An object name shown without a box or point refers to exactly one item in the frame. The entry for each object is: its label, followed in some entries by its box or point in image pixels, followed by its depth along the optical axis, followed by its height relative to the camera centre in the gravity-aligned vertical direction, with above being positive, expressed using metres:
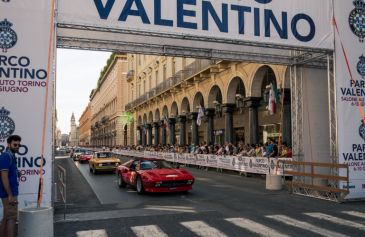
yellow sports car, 23.16 -1.26
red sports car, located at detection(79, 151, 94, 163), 36.78 -1.40
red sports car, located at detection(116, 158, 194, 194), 13.51 -1.25
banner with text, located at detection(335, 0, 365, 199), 12.80 +1.79
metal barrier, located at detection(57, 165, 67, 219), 10.82 -1.09
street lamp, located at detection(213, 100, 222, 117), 34.44 +2.98
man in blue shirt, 6.67 -0.75
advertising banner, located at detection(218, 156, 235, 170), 23.24 -1.26
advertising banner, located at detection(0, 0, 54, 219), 9.43 +1.38
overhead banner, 11.16 +3.82
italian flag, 21.77 +2.29
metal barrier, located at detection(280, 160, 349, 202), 11.93 -1.50
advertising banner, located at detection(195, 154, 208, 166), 27.16 -1.29
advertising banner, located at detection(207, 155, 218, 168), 25.34 -1.27
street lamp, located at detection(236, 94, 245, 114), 30.47 +3.03
